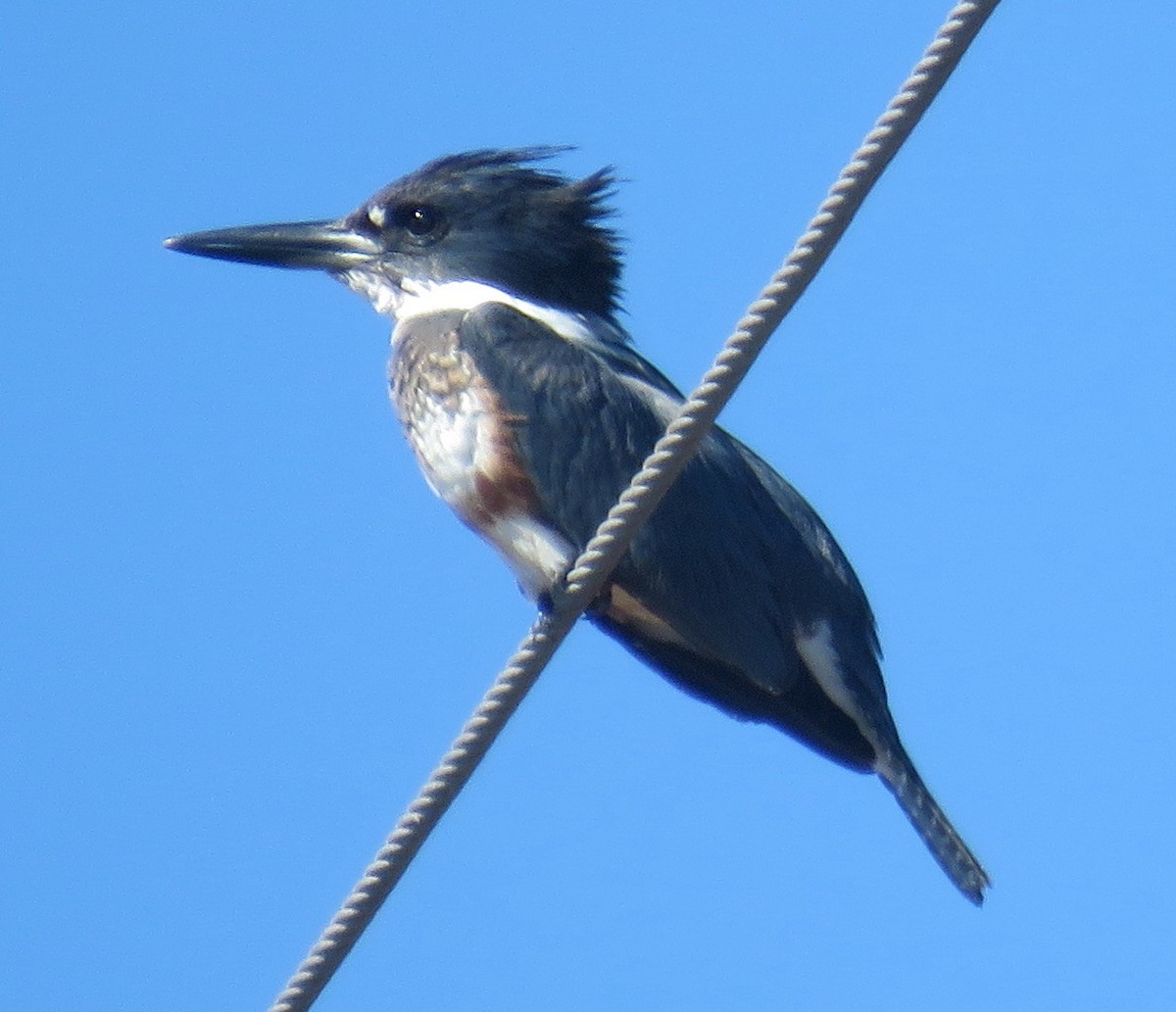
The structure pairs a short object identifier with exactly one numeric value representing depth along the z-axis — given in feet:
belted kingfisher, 25.94
